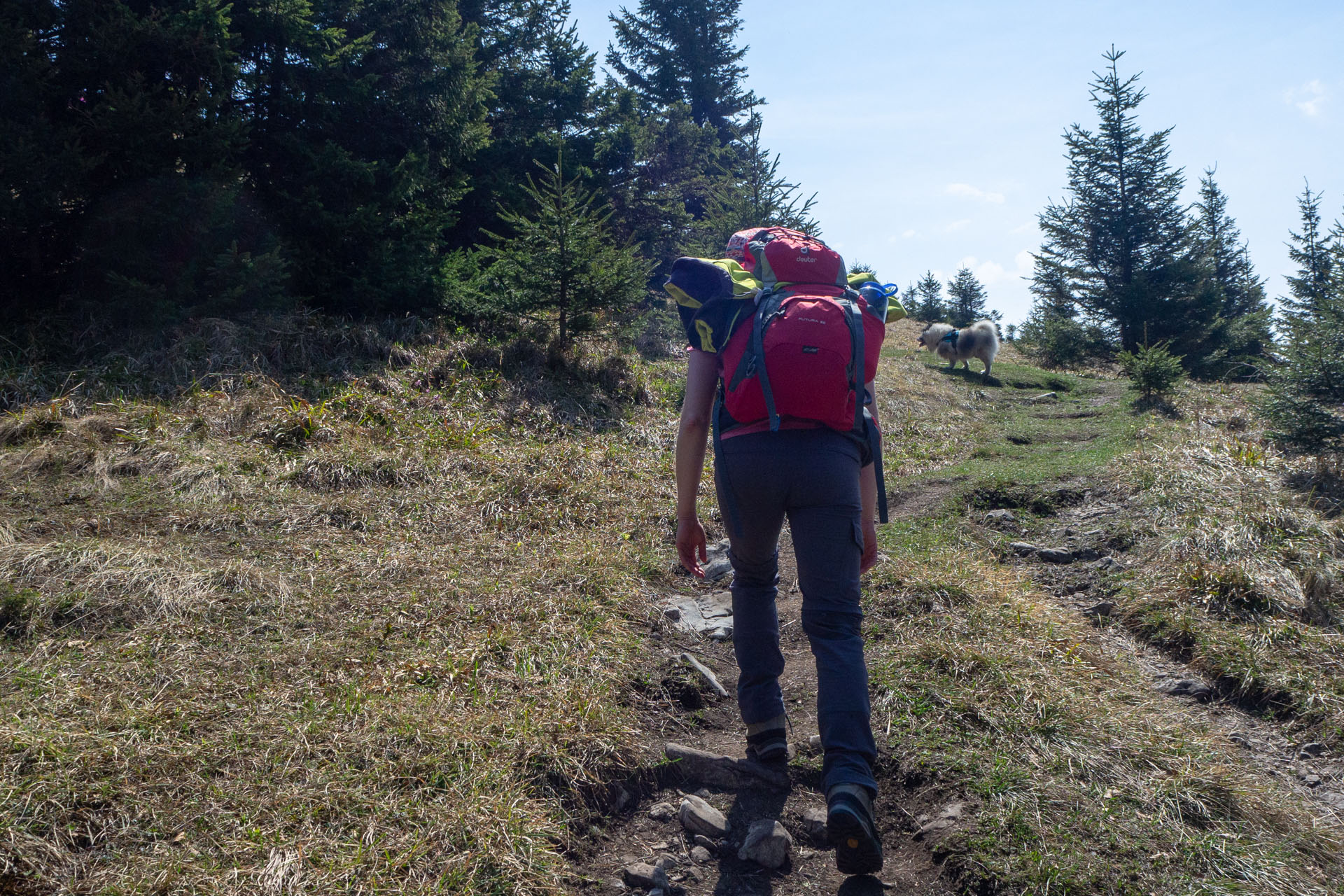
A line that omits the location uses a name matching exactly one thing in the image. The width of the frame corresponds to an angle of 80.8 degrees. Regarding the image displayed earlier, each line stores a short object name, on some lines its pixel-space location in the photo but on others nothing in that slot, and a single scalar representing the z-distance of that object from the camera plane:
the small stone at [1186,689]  3.63
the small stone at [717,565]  5.02
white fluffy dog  15.17
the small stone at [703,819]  2.61
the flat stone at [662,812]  2.71
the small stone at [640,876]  2.36
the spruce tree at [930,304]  23.30
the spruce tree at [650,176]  15.00
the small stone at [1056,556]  5.22
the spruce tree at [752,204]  14.68
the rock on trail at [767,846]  2.46
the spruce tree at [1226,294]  16.38
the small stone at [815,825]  2.58
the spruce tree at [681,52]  25.98
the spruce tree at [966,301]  23.08
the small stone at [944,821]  2.53
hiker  2.31
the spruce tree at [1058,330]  17.78
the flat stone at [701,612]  4.22
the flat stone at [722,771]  2.85
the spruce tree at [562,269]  9.00
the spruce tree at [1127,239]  16.98
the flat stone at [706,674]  3.54
